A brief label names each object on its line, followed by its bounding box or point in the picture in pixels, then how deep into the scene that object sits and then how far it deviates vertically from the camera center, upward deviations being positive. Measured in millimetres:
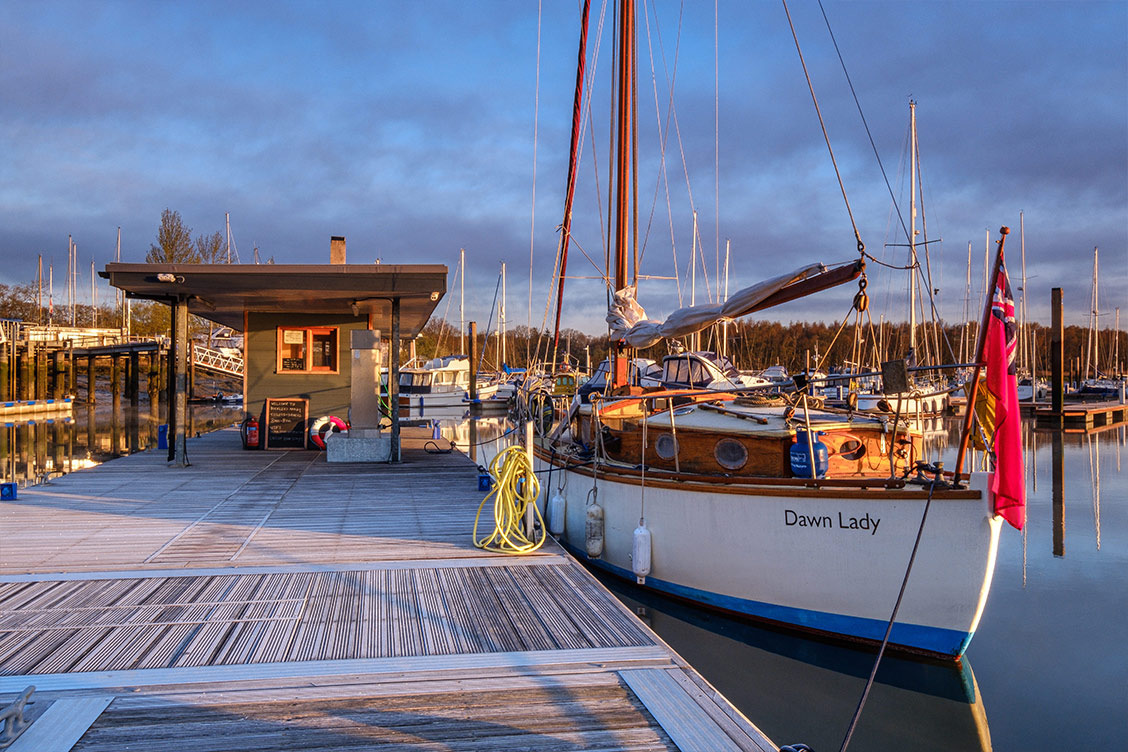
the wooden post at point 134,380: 39031 -821
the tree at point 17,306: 52719 +4053
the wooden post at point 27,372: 33844 -362
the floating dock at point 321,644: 3344 -1617
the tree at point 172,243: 42656 +6893
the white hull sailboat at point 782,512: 5809 -1254
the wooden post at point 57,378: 37312 -689
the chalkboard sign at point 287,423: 15070 -1155
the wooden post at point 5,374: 34250 -479
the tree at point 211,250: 47112 +7426
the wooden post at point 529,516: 7125 -1420
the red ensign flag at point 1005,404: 5371 -268
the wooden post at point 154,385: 39406 -1173
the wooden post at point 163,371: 45312 -432
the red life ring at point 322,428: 14906 -1245
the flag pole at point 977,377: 5266 -74
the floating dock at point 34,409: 30094 -1954
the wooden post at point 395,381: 12781 -272
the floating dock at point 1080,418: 30922 -2163
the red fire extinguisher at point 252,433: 14922 -1345
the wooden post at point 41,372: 35938 -381
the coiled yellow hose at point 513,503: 6934 -1292
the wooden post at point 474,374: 34062 -422
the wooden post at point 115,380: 40088 -852
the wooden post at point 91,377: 39469 -694
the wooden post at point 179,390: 11734 -400
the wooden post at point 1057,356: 29875 +445
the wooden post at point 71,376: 41656 -663
